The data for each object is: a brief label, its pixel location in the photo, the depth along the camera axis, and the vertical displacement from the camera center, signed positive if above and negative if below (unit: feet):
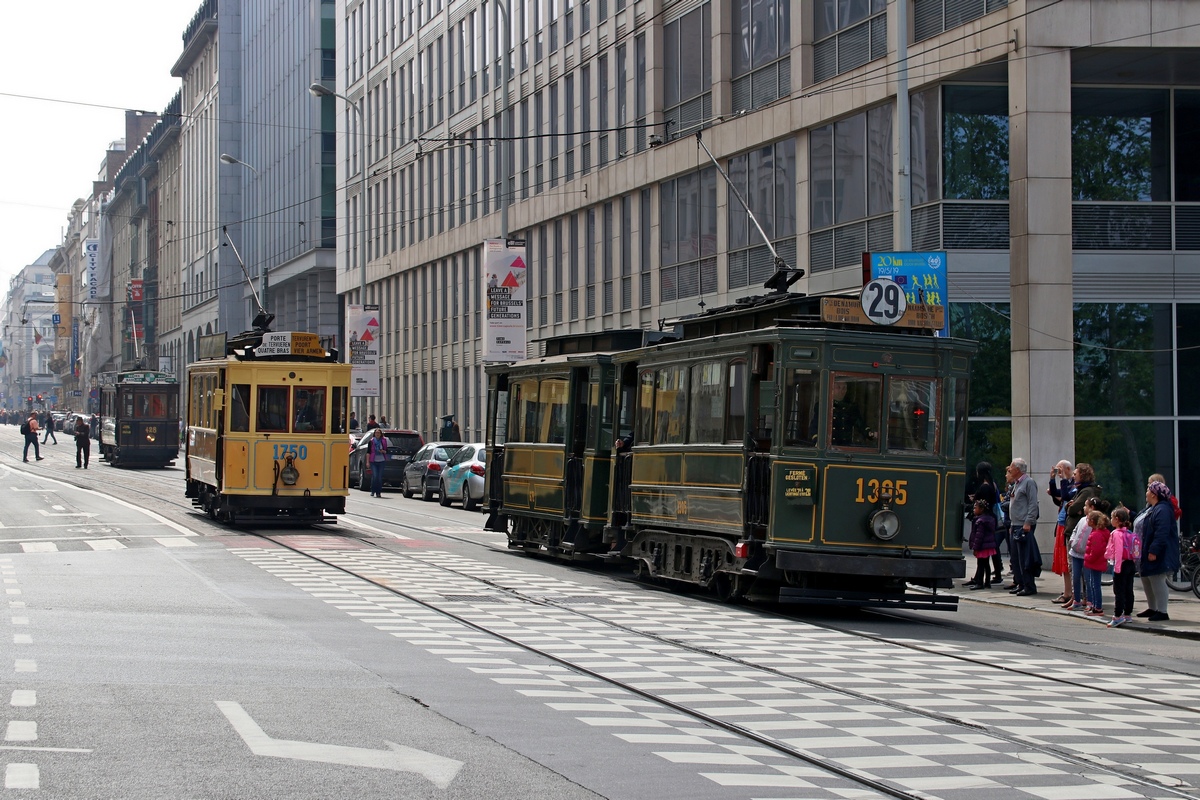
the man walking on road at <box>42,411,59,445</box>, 299.99 +4.84
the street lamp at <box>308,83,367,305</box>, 214.90 +38.81
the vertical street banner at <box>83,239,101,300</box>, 538.06 +63.10
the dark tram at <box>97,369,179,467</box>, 185.78 +4.10
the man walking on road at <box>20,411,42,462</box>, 208.96 +2.49
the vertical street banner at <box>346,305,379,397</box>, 153.79 +10.85
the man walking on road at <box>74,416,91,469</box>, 181.47 +0.99
